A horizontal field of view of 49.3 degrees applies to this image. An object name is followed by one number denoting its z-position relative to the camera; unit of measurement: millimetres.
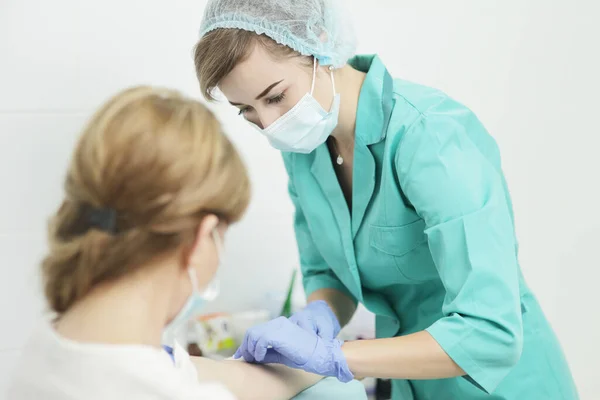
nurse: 1194
